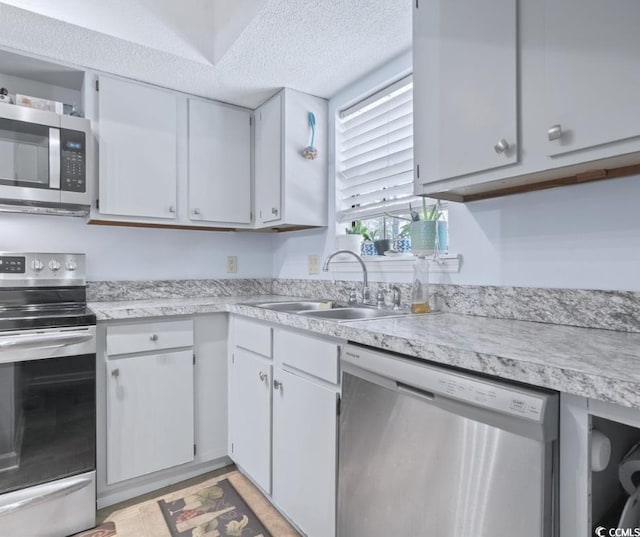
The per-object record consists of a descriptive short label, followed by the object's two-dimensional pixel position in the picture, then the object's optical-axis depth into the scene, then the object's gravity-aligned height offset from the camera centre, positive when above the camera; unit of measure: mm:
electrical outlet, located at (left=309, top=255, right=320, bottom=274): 2424 +22
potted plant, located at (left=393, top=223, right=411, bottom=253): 1917 +136
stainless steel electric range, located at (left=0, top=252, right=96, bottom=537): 1497 -647
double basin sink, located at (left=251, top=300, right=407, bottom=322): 1784 -215
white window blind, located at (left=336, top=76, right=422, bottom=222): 1905 +624
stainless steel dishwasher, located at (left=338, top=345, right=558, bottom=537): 739 -442
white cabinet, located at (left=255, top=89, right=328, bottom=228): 2230 +633
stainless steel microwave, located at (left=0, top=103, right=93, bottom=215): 1734 +514
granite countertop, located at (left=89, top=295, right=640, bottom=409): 675 -189
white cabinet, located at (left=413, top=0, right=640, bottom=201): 914 +496
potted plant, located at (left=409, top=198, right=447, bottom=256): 1571 +144
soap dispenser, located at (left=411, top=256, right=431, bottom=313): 1594 -95
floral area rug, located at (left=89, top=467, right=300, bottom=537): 1629 -1145
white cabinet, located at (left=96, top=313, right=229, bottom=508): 1798 -693
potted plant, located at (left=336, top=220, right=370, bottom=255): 2143 +171
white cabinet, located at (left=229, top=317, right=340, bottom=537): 1357 -643
